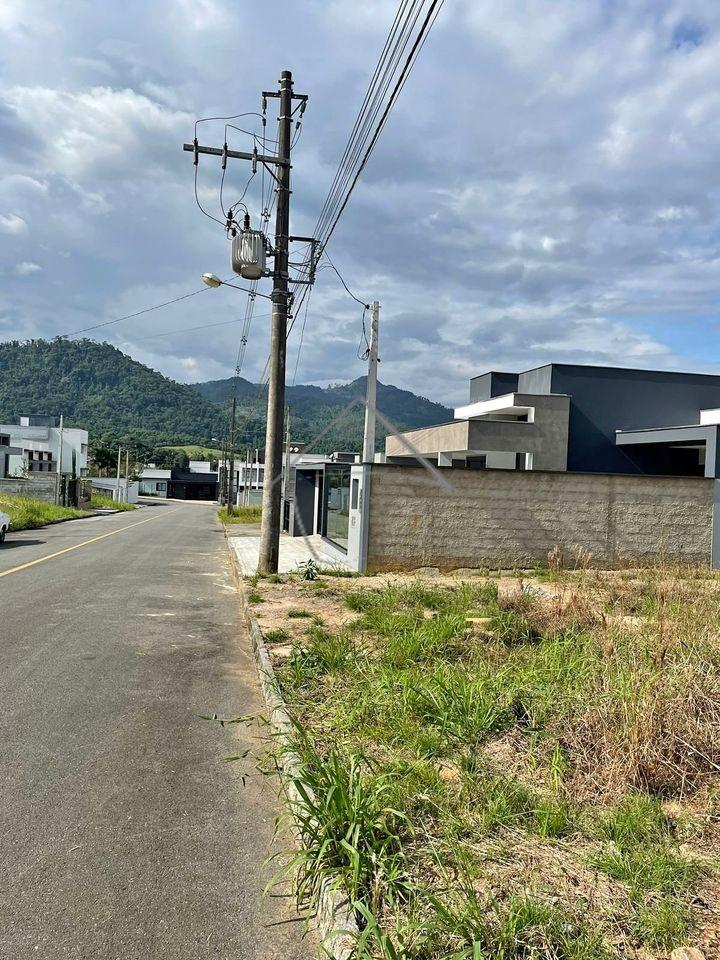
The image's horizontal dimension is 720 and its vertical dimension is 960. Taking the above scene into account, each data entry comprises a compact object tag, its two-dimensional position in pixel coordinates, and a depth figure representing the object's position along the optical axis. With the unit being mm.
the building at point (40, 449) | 65375
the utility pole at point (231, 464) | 53075
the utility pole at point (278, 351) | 14094
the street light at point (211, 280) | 13742
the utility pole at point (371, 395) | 22797
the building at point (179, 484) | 121062
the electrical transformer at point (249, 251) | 13703
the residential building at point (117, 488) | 79788
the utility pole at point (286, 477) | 31781
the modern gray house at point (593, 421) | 27297
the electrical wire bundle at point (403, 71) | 7185
